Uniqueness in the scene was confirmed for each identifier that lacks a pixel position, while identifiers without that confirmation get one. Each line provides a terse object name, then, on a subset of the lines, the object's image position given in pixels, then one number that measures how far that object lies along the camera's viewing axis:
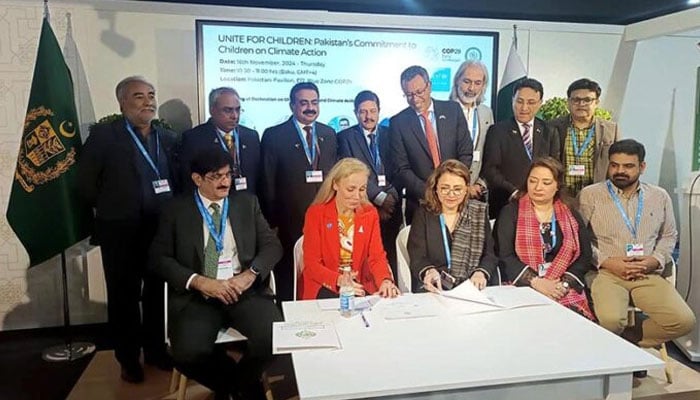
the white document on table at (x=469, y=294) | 2.33
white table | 1.63
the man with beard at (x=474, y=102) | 3.93
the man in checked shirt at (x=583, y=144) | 3.66
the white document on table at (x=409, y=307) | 2.18
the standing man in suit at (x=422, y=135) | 3.59
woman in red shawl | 2.94
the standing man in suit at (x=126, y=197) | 3.18
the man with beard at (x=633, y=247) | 3.03
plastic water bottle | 2.20
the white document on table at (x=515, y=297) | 2.34
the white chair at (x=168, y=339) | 2.63
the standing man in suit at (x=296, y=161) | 3.59
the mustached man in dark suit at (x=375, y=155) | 3.66
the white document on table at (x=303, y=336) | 1.86
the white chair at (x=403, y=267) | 2.96
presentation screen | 3.92
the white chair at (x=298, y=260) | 2.95
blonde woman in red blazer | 2.82
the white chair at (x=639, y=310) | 3.14
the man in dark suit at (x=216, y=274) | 2.55
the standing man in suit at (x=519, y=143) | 3.62
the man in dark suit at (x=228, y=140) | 3.52
